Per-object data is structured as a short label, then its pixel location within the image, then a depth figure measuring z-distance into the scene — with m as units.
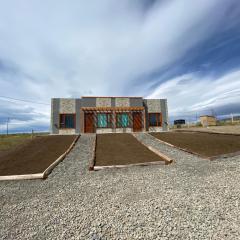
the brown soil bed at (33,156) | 7.55
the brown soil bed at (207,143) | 9.37
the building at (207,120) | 34.87
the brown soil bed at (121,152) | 8.34
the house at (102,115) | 21.81
